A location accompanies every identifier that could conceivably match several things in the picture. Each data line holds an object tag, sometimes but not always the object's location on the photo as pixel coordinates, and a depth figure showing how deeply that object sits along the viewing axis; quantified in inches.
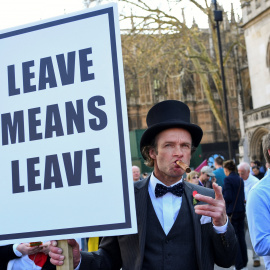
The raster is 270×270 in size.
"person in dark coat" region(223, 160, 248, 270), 359.9
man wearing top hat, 106.0
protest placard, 89.7
